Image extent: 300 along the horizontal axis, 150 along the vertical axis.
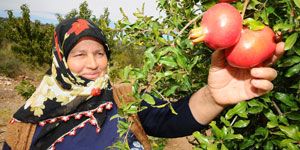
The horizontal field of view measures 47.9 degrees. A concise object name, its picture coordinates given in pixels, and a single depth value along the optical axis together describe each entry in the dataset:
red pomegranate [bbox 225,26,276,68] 0.82
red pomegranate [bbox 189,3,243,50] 0.78
